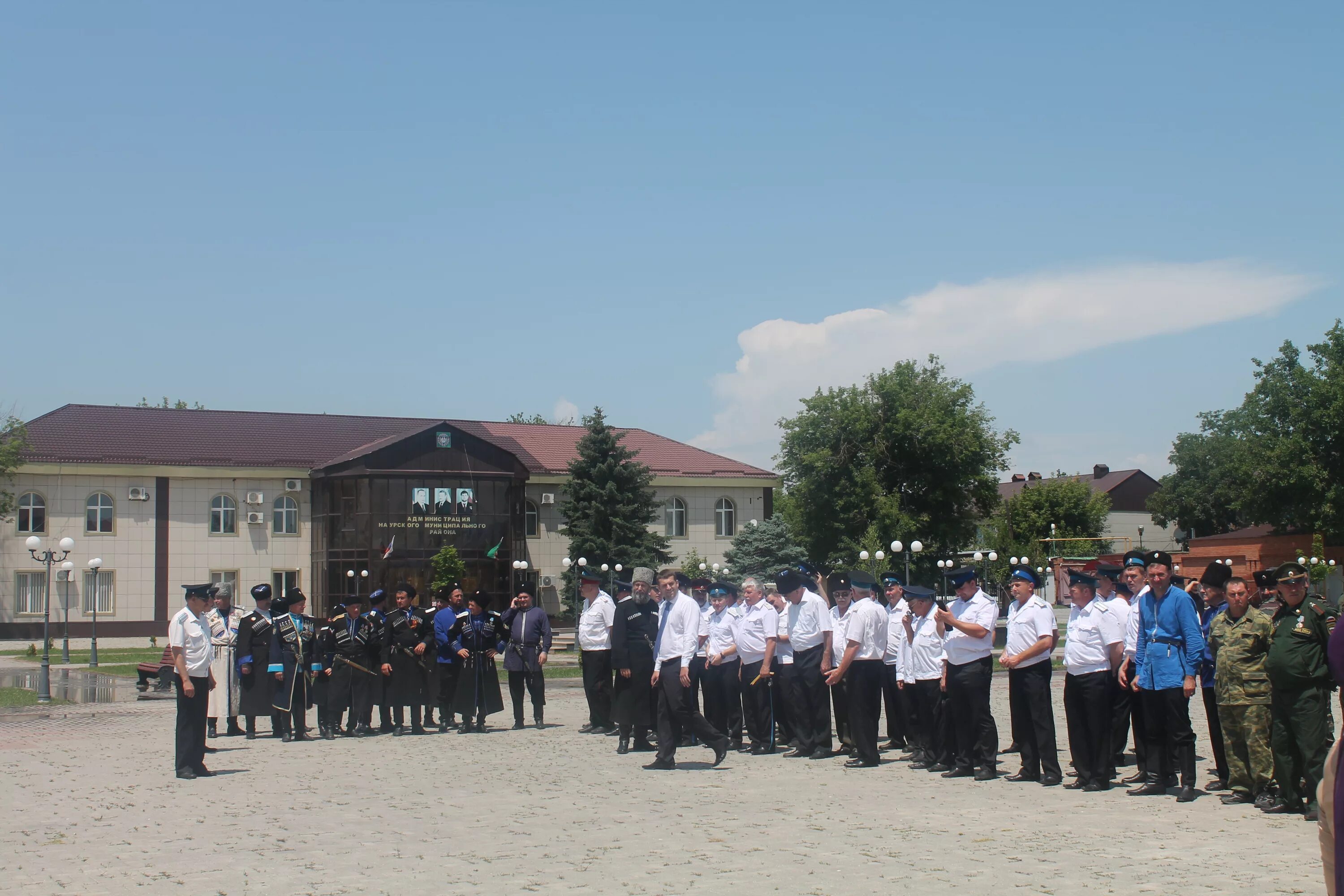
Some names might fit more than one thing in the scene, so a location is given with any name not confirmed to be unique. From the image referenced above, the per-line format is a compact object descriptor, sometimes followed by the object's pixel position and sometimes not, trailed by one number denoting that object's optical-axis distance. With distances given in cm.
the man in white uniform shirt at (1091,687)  984
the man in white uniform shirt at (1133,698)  973
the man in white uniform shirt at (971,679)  1073
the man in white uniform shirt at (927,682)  1139
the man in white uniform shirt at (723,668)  1345
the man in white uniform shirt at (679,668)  1180
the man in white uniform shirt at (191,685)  1123
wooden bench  2181
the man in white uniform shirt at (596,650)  1470
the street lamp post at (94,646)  3106
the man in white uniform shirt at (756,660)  1295
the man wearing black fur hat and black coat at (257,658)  1441
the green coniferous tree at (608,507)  4834
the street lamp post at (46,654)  2116
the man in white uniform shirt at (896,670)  1223
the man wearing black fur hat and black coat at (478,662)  1517
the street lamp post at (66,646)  3219
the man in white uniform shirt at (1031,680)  1028
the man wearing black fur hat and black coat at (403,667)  1502
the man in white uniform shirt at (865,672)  1167
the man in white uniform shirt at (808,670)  1237
